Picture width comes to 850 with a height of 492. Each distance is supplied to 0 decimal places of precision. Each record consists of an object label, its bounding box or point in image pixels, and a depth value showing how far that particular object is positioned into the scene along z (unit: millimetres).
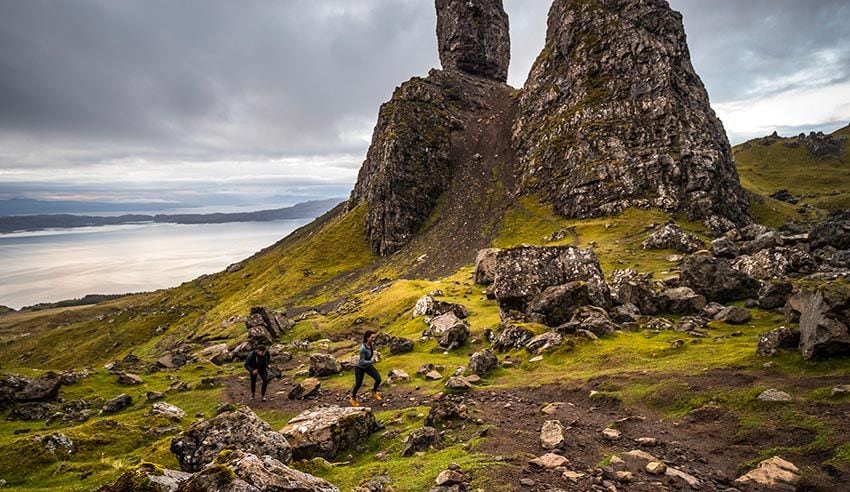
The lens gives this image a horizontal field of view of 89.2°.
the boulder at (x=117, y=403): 32750
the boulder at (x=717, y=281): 36938
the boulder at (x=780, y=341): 20891
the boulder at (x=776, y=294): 32031
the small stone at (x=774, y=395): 16297
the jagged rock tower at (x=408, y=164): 157750
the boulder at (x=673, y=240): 77731
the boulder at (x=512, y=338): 33625
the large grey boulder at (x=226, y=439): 15680
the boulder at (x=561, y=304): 37469
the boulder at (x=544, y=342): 30803
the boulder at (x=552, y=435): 16255
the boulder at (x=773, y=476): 12148
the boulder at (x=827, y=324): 18641
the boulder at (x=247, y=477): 9625
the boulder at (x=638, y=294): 37875
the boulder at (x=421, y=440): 17516
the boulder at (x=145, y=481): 10203
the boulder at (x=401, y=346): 42094
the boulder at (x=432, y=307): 51831
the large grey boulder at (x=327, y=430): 18172
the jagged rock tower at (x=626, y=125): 115500
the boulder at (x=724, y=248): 57469
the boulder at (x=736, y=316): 30953
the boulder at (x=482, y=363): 29219
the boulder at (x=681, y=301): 35969
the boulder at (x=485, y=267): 72188
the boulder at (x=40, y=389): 33750
